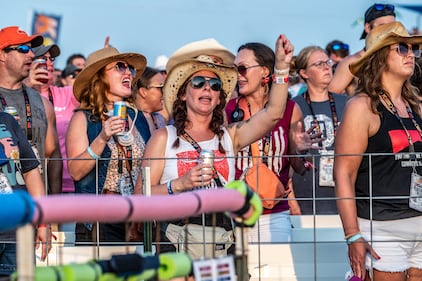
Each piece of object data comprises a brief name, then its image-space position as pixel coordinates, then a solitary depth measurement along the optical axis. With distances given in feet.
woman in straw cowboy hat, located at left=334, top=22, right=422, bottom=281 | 31.86
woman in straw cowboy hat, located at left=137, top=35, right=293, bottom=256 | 33.78
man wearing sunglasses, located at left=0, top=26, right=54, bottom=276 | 40.93
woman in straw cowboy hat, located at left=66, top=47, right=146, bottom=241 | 37.14
